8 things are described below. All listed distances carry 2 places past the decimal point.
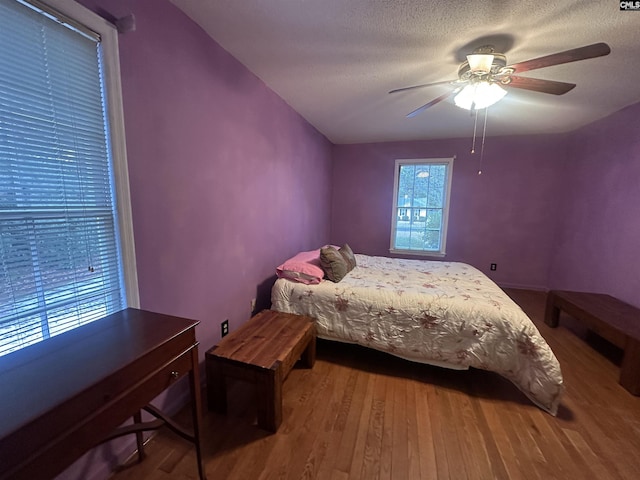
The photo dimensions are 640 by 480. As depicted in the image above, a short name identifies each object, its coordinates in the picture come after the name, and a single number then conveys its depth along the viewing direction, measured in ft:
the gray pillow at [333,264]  7.72
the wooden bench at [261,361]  4.96
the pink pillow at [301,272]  7.61
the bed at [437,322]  5.70
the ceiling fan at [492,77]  4.85
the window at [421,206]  13.75
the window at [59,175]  3.05
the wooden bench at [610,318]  6.13
